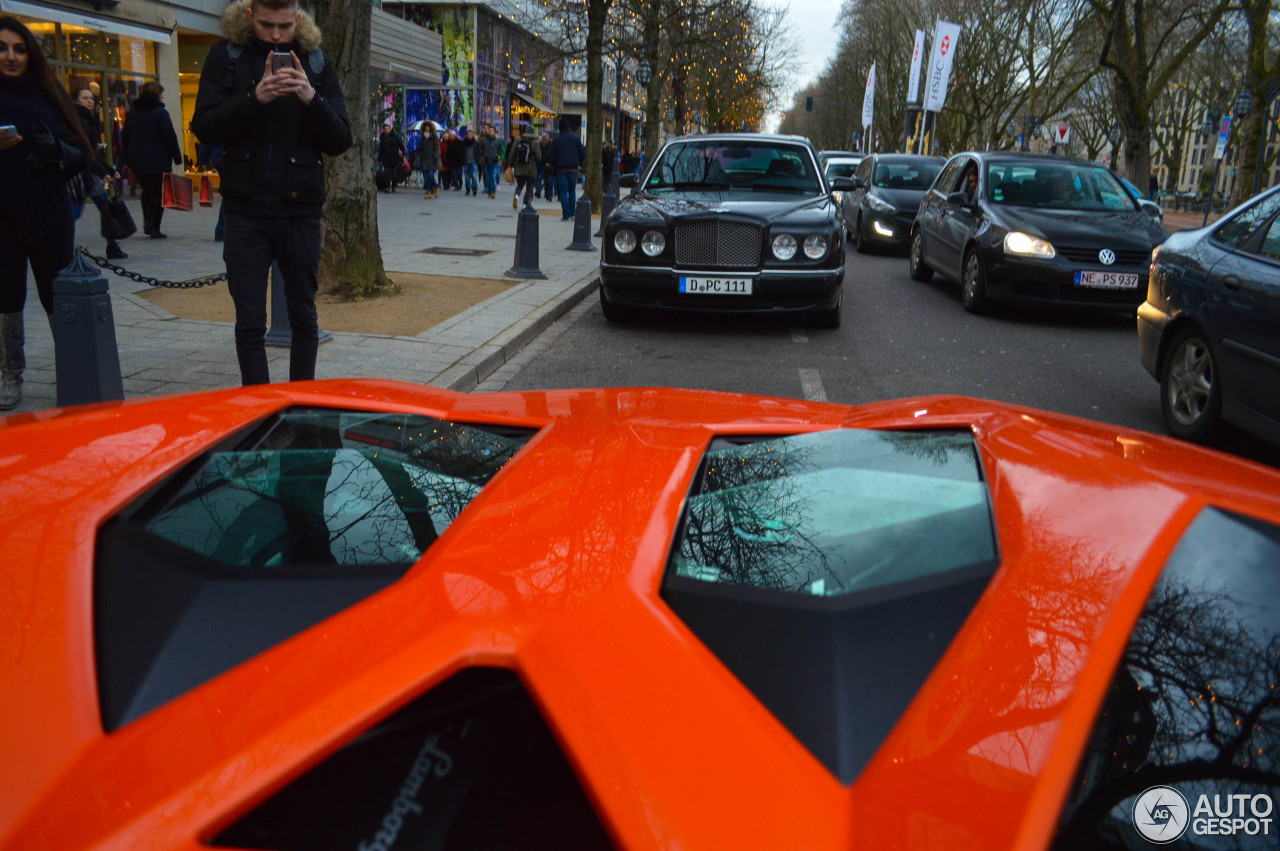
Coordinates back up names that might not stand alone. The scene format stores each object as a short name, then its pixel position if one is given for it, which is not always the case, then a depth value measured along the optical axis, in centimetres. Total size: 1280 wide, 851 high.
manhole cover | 1292
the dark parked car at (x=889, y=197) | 1564
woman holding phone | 480
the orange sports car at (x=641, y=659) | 89
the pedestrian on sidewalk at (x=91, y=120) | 1041
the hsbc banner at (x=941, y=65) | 3294
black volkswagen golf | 891
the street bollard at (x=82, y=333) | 424
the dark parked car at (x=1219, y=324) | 457
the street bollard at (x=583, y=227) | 1399
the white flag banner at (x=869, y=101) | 4705
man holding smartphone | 461
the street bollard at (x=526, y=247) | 1074
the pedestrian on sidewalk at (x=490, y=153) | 2767
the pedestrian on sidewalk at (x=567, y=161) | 1900
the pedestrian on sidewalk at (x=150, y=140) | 1235
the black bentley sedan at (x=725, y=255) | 806
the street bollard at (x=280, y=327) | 716
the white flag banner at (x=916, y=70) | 3797
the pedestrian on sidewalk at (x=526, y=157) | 1975
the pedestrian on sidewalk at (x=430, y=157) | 2592
